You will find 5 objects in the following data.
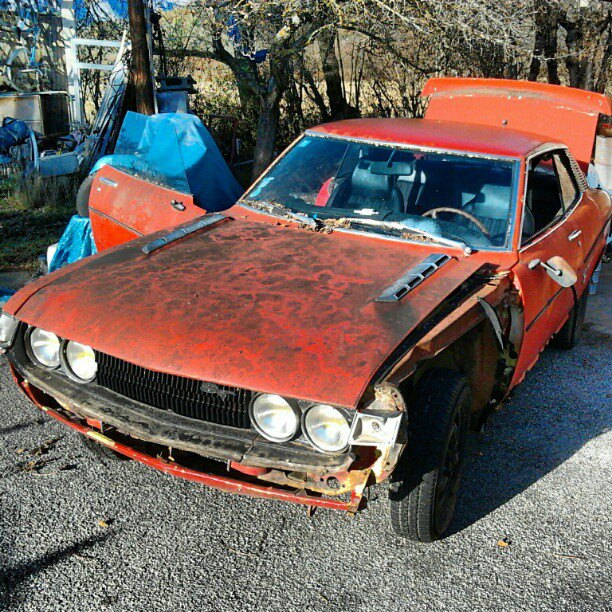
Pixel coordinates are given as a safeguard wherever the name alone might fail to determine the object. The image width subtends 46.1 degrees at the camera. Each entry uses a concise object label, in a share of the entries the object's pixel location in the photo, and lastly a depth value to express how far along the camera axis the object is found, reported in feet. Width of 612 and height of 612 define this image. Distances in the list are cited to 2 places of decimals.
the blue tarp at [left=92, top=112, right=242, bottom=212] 17.90
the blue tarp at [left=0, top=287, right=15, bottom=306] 17.57
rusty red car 8.77
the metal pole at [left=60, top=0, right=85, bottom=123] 37.01
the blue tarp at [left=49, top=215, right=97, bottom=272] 19.38
